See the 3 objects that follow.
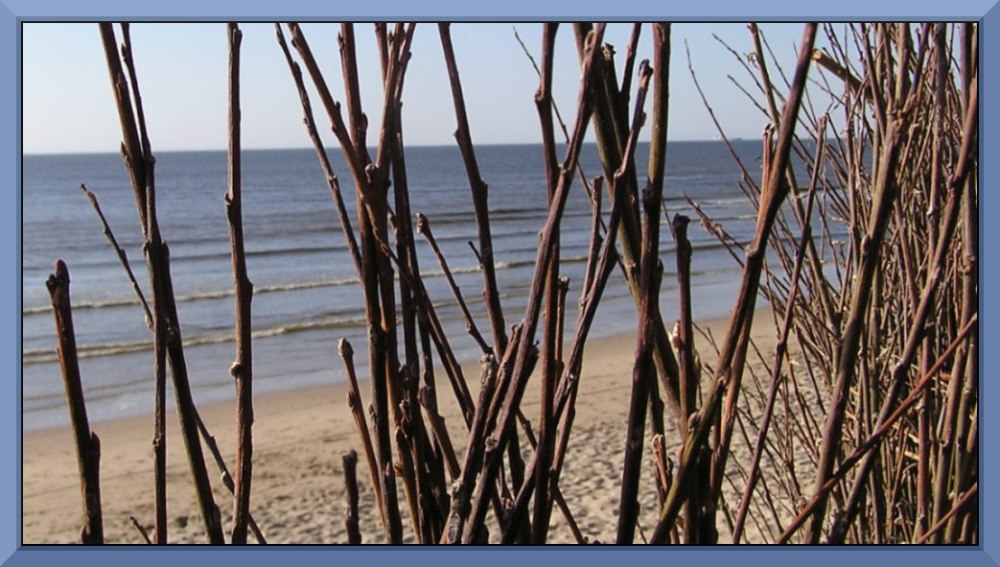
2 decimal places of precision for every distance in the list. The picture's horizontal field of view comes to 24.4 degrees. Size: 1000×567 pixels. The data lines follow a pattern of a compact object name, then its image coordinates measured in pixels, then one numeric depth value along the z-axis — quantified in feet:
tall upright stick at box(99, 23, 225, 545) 4.41
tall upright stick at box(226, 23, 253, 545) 4.50
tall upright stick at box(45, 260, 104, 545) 4.26
